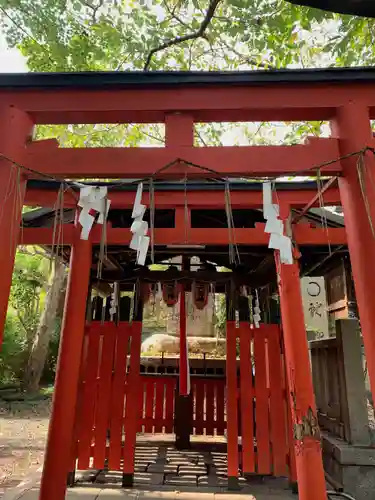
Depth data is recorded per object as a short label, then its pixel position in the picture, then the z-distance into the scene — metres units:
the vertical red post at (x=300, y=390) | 3.59
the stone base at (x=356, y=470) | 5.21
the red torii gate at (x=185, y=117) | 2.82
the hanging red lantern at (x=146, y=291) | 7.01
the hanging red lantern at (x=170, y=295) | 7.56
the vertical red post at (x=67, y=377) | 4.00
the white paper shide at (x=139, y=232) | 3.01
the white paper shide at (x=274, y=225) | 2.95
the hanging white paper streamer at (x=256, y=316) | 6.13
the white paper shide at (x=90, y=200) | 3.05
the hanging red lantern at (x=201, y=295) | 7.57
